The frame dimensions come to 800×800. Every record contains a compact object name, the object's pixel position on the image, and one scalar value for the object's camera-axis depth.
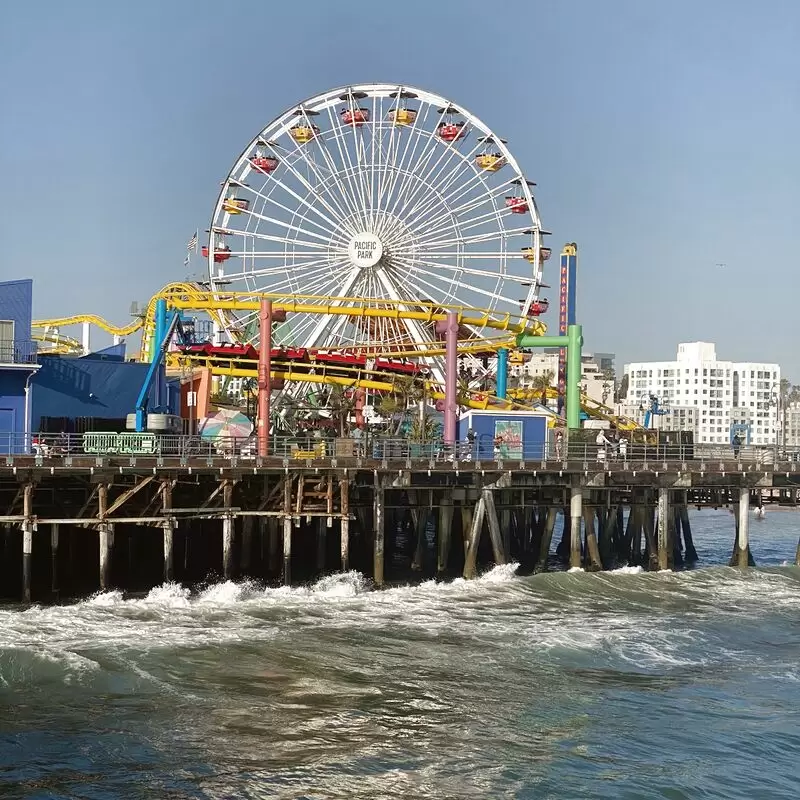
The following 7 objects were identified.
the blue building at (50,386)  49.28
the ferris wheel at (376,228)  72.25
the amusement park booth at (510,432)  54.62
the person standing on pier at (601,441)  55.72
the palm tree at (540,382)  116.28
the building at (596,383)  183.57
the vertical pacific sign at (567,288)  95.88
